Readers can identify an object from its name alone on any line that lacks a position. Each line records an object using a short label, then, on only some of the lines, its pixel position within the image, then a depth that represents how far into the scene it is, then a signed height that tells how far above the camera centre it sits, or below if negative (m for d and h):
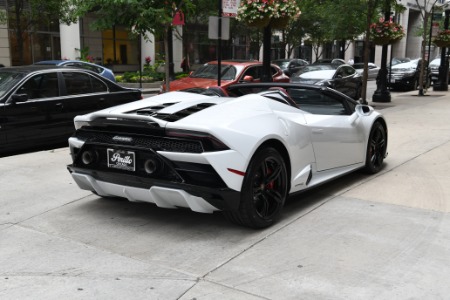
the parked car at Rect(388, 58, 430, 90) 24.14 -0.85
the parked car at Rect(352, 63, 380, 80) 35.19 -0.97
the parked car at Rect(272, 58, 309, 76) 24.83 -0.34
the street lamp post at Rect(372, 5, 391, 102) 18.27 -1.05
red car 13.28 -0.49
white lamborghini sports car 4.10 -0.83
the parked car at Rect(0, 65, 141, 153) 7.72 -0.76
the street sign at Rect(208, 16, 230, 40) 10.82 +0.61
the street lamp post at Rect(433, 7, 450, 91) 24.28 -0.78
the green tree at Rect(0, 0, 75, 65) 17.86 +1.58
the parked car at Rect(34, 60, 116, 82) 15.15 -0.35
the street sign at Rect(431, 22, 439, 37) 22.67 +1.32
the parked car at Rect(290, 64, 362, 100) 16.22 -0.62
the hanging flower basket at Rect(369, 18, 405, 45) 17.17 +0.88
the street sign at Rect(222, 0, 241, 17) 11.01 +1.10
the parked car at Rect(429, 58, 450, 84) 26.90 -0.68
